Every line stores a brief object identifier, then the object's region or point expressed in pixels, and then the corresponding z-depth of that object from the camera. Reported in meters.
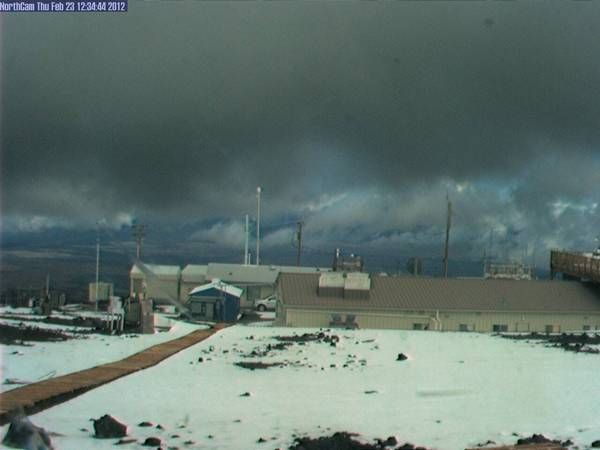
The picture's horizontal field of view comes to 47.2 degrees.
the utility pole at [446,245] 67.31
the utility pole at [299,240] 78.31
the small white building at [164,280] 52.12
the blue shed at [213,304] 43.31
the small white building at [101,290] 42.22
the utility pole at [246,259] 70.19
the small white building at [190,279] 64.56
